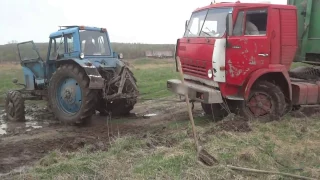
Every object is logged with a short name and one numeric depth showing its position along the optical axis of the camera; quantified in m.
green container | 9.58
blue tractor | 9.20
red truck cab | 8.27
